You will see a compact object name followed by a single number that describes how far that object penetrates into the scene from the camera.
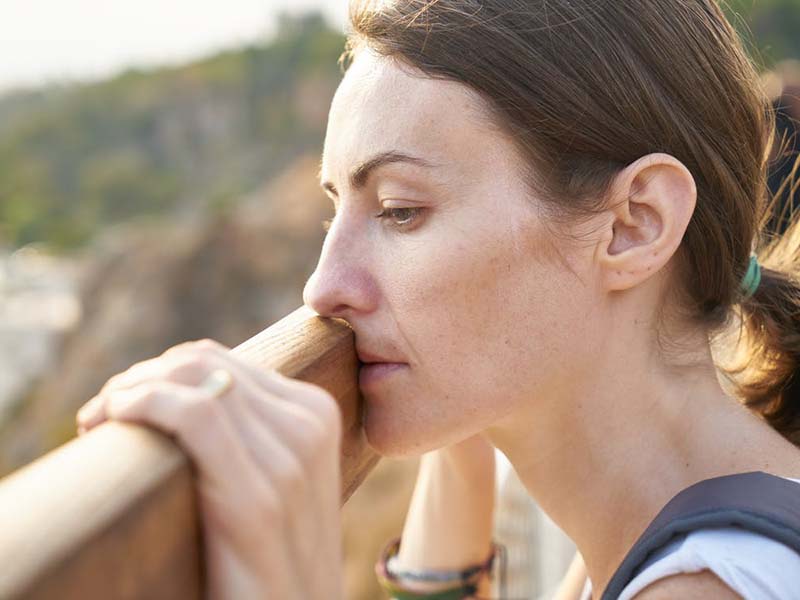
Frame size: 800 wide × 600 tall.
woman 0.64
